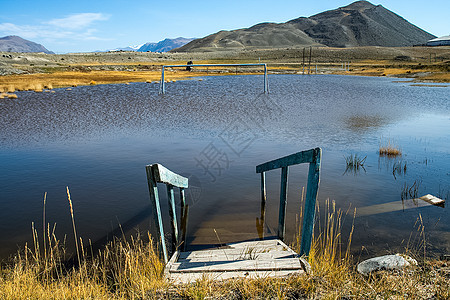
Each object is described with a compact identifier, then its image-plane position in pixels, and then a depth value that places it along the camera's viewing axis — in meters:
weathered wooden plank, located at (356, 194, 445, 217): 6.79
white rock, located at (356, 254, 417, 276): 4.24
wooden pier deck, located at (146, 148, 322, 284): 3.74
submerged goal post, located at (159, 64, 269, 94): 28.70
